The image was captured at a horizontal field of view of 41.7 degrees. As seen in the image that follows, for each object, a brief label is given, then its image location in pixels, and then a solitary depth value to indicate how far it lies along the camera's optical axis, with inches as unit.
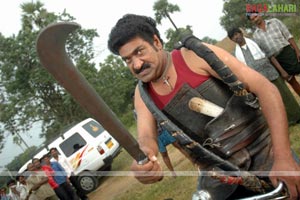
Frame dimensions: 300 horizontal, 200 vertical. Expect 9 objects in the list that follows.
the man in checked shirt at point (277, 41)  214.1
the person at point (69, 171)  322.7
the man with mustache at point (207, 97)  75.9
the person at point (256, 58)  199.0
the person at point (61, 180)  303.1
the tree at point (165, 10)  1719.5
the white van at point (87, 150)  411.5
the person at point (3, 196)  368.2
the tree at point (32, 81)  751.7
